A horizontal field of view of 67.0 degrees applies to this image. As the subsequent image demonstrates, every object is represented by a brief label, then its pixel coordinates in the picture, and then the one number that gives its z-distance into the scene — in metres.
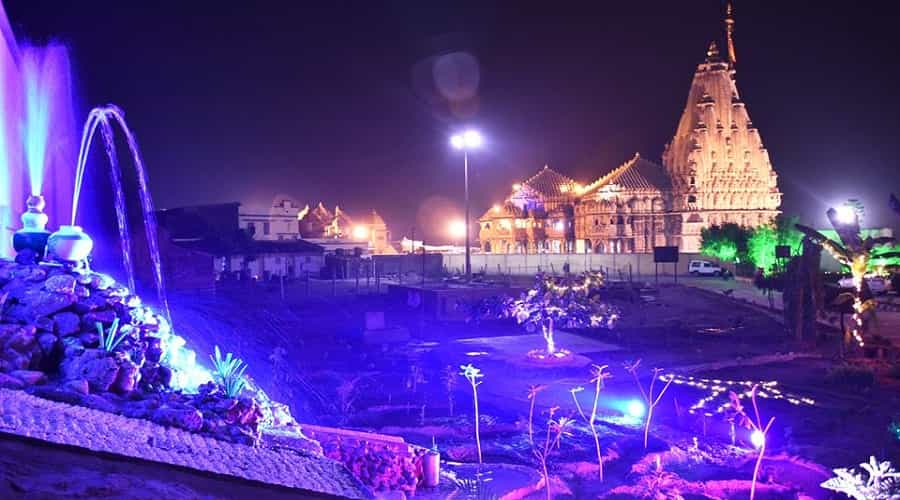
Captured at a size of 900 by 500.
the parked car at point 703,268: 52.19
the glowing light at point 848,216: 19.86
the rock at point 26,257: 10.08
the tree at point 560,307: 18.86
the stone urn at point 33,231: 10.34
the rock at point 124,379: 8.18
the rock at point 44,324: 8.61
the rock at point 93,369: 7.98
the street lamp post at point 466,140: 29.53
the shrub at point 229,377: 9.01
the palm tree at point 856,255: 18.92
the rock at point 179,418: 7.50
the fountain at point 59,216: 9.28
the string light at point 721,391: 14.06
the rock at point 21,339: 7.95
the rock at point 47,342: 8.29
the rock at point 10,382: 7.12
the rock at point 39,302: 8.84
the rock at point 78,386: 7.57
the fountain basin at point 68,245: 10.09
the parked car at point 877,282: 36.24
